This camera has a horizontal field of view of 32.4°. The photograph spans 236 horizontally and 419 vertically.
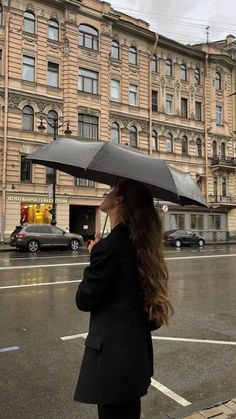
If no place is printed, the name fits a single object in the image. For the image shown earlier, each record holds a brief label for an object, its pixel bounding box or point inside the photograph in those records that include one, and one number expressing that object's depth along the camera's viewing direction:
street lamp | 26.10
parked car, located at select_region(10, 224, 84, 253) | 23.28
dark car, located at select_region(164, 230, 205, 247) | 31.58
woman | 2.24
